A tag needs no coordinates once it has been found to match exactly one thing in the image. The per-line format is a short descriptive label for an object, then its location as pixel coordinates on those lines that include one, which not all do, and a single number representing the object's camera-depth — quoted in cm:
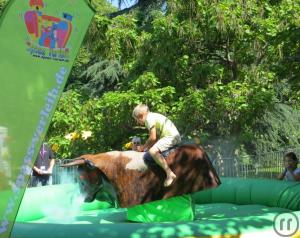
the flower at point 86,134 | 1561
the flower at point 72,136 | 1543
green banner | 473
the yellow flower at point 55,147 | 1536
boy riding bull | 721
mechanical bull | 747
